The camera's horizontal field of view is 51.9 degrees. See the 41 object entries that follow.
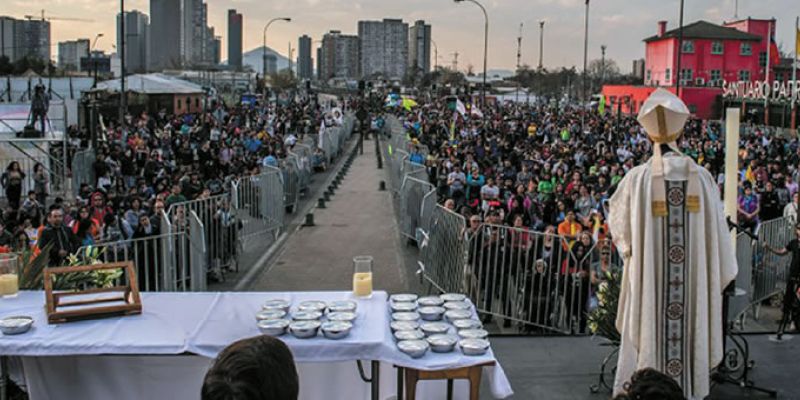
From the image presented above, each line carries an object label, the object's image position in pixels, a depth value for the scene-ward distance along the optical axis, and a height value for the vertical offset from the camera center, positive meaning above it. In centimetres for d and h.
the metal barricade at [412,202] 1577 -145
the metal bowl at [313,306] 557 -122
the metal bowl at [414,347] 499 -133
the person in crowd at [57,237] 944 -135
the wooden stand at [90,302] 532 -120
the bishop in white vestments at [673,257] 641 -97
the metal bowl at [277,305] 560 -123
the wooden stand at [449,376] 502 -151
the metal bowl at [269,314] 540 -124
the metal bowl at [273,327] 516 -126
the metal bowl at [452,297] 603 -123
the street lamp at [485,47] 5889 +600
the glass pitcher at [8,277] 581 -110
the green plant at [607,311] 734 -160
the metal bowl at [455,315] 561 -127
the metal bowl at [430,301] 593 -125
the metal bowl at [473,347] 503 -133
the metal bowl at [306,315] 536 -124
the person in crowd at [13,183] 1950 -144
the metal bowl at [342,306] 557 -121
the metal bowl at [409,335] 519 -130
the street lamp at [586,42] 5780 +635
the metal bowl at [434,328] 536 -130
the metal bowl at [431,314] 564 -127
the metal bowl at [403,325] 534 -129
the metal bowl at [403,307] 574 -125
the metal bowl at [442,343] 509 -133
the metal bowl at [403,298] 593 -123
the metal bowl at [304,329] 513 -126
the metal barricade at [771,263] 1112 -179
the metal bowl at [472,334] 525 -131
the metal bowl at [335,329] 508 -125
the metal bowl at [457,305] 583 -125
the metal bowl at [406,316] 554 -127
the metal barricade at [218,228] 1247 -163
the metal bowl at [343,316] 535 -123
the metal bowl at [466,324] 543 -129
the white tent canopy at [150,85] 5019 +249
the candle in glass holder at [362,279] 592 -109
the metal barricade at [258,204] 1571 -155
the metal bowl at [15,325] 505 -125
